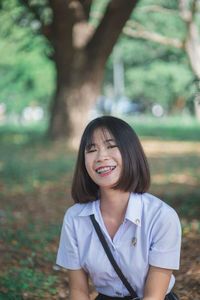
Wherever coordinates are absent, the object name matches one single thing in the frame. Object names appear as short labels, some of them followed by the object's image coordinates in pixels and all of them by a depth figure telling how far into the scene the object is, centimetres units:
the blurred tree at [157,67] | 3130
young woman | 219
